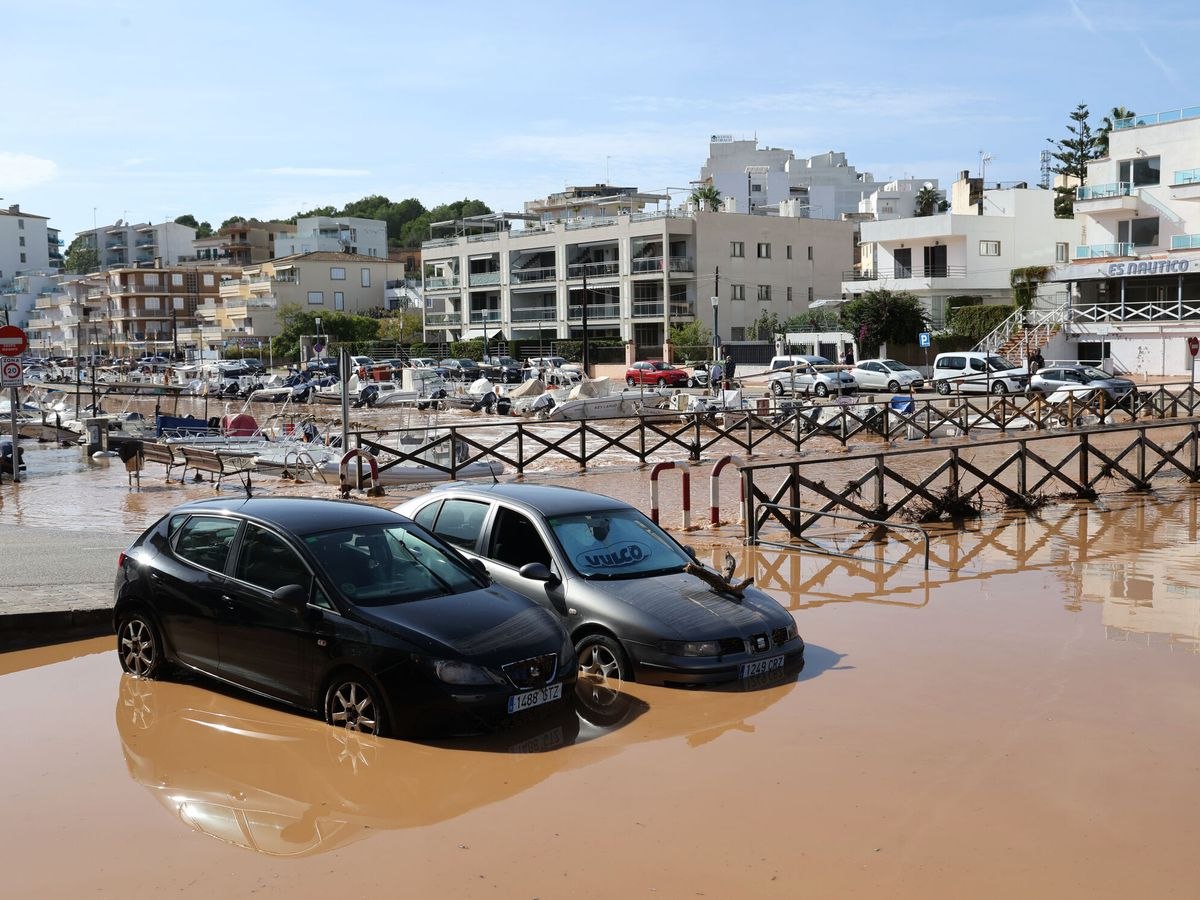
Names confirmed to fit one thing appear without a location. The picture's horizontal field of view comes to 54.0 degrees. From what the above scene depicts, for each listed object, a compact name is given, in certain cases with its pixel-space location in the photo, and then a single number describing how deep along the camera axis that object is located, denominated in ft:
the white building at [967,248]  217.15
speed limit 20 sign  70.95
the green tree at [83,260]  495.82
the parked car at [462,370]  214.07
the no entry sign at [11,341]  69.05
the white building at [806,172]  393.09
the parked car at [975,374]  152.25
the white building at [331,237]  409.28
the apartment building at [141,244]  493.77
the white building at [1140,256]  173.17
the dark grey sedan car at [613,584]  29.12
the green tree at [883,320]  204.95
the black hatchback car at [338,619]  24.70
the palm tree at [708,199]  303.48
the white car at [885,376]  166.20
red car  188.75
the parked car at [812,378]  159.94
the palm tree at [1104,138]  288.92
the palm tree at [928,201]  352.28
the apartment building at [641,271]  240.73
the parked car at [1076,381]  134.10
